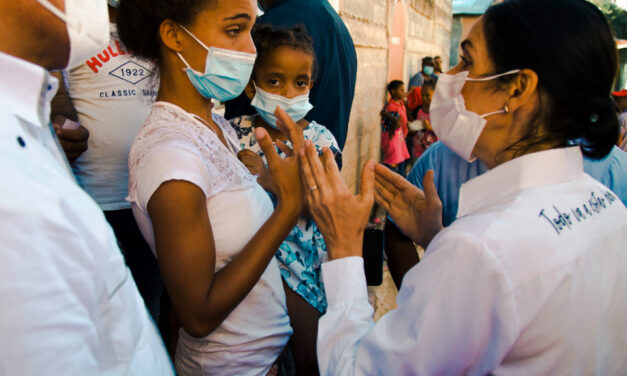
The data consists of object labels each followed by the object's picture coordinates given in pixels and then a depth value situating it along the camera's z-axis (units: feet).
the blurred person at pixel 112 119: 5.66
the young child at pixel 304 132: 5.04
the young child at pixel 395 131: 18.81
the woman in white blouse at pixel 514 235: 2.68
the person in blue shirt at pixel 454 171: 5.50
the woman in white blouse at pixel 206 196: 3.32
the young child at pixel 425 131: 19.60
